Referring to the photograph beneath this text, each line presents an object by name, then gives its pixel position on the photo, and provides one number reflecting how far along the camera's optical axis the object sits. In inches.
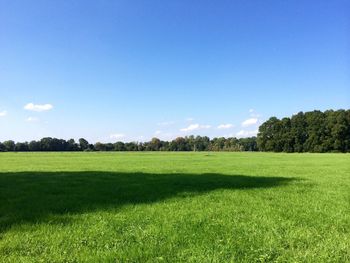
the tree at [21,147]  7057.1
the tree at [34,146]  7086.6
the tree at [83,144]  7673.7
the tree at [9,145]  7012.8
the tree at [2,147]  6902.6
